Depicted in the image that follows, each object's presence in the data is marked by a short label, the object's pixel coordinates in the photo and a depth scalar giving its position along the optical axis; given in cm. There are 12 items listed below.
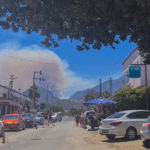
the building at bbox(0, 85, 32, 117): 5556
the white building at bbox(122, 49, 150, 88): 2925
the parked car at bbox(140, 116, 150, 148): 1068
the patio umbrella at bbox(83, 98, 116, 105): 2412
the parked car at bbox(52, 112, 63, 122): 5171
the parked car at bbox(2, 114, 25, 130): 2412
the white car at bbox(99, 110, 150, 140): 1452
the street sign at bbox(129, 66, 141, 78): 2183
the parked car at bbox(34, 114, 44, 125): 3786
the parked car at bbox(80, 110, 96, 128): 2789
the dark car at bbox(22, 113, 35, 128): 2998
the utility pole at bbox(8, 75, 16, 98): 5811
